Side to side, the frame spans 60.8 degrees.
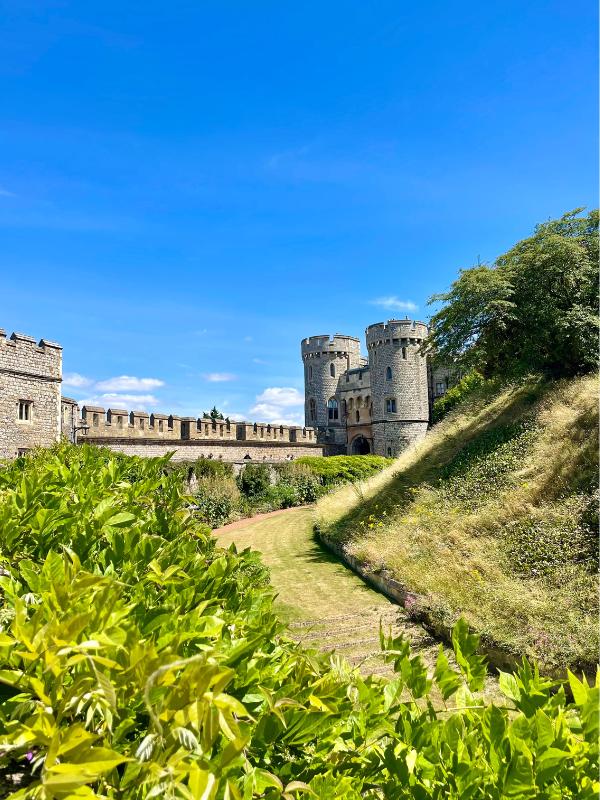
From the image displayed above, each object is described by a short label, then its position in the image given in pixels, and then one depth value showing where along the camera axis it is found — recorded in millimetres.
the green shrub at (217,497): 20953
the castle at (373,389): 41375
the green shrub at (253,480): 24922
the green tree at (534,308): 15742
